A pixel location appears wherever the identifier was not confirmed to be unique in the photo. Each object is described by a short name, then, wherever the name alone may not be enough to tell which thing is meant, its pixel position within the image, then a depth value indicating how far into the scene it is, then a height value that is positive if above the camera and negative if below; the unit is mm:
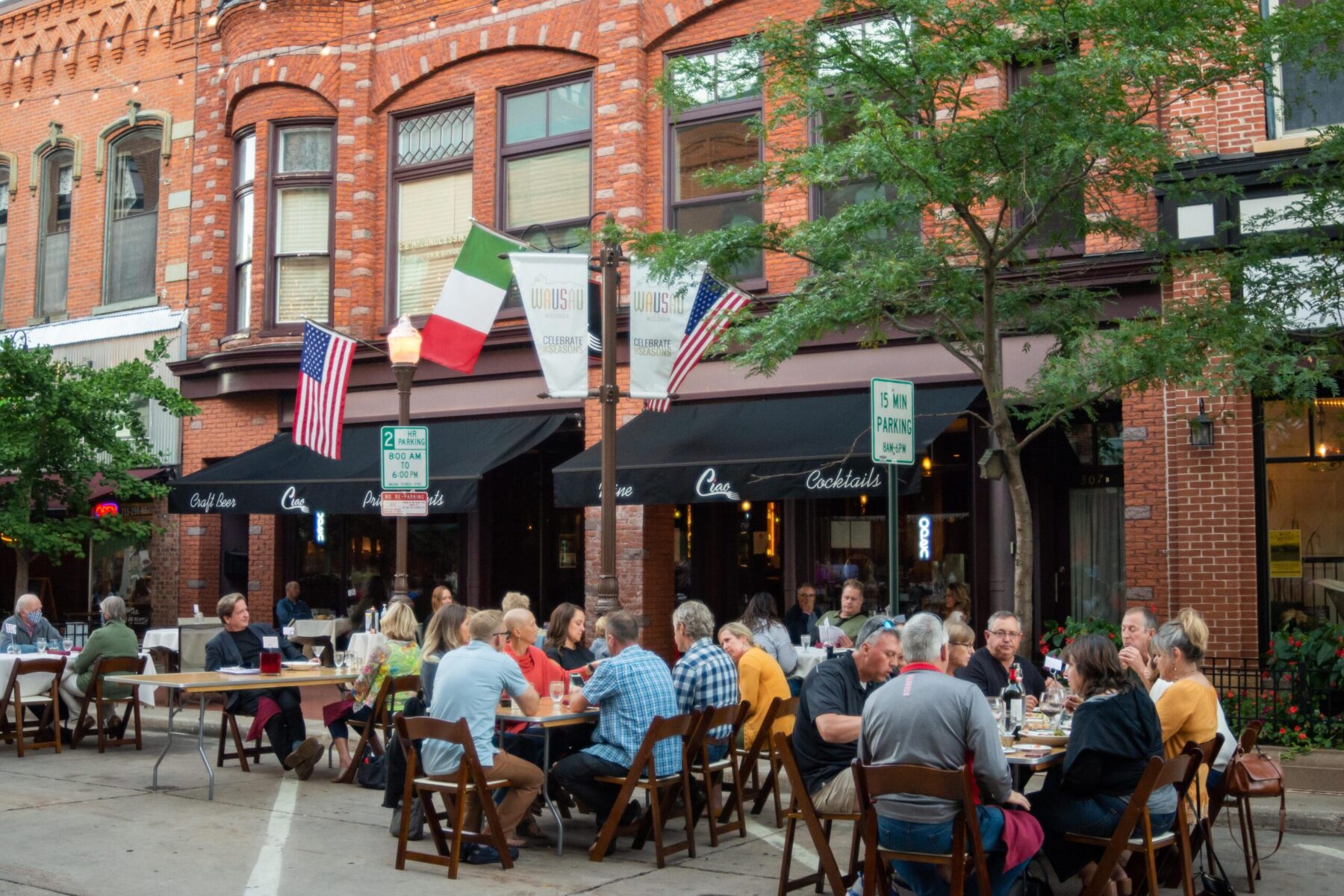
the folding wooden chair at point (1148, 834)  6254 -1412
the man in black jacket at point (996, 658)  9031 -792
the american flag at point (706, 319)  13539 +2232
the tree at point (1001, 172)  10016 +2857
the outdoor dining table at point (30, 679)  12773 -1312
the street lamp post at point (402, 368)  14312 +1848
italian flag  14711 +2649
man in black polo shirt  7195 -912
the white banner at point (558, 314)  13531 +2268
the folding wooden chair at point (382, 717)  10664 -1399
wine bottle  7922 -982
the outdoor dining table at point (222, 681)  10453 -1123
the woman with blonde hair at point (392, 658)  10867 -942
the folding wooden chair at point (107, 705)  12594 -1573
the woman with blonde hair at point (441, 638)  9328 -671
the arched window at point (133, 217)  21547 +5180
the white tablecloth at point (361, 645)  11474 -928
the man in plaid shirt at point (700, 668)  8836 -835
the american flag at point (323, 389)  16297 +1817
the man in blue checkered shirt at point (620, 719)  8312 -1095
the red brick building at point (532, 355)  13414 +2457
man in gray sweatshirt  6059 -937
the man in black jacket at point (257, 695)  11383 -1348
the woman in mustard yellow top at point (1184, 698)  7297 -854
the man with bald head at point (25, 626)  14352 -915
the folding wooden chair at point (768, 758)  9117 -1480
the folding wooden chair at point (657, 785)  7992 -1502
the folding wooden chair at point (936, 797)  5852 -1177
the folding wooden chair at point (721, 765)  8617 -1492
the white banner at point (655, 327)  13750 +2196
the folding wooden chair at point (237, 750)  11570 -1822
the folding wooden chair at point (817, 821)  6734 -1421
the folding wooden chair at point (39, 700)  12344 -1491
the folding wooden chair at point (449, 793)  7688 -1485
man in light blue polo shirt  8133 -1025
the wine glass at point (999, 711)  7941 -1005
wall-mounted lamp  12727 +1000
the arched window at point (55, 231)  22703 +5194
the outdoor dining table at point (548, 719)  8484 -1133
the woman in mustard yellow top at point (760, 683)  9406 -994
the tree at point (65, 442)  17688 +1326
